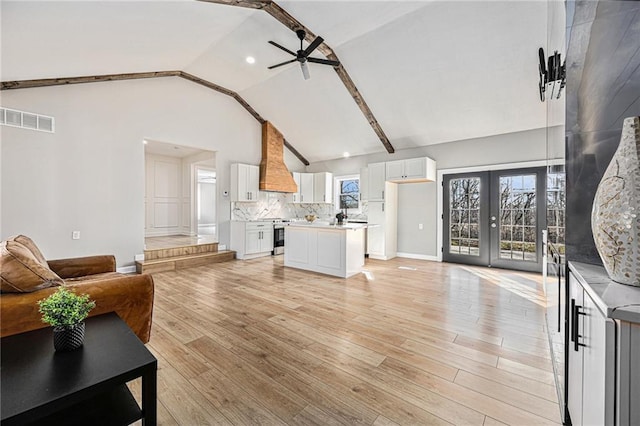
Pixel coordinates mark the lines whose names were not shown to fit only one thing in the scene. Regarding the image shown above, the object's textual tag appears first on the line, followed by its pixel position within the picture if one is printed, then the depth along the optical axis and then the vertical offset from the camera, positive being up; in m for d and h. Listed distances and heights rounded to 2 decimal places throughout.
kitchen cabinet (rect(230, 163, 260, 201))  6.88 +0.77
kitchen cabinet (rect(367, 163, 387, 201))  6.65 +0.77
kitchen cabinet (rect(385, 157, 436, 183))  6.02 +0.95
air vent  4.03 +1.42
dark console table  1.03 -0.71
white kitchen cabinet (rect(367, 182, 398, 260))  6.59 -0.39
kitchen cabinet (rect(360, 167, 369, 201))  7.19 +0.79
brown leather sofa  1.58 -0.55
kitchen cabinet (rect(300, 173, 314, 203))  8.46 +0.76
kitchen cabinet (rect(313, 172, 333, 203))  8.18 +0.72
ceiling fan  4.09 +2.40
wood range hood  7.47 +1.32
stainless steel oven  7.34 -0.75
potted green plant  1.32 -0.53
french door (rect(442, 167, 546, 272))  5.15 -0.14
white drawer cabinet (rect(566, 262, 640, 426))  0.77 -0.46
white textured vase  0.90 +0.00
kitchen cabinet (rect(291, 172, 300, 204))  8.41 +0.54
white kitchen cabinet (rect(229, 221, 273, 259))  6.61 -0.69
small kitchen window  7.99 +0.56
